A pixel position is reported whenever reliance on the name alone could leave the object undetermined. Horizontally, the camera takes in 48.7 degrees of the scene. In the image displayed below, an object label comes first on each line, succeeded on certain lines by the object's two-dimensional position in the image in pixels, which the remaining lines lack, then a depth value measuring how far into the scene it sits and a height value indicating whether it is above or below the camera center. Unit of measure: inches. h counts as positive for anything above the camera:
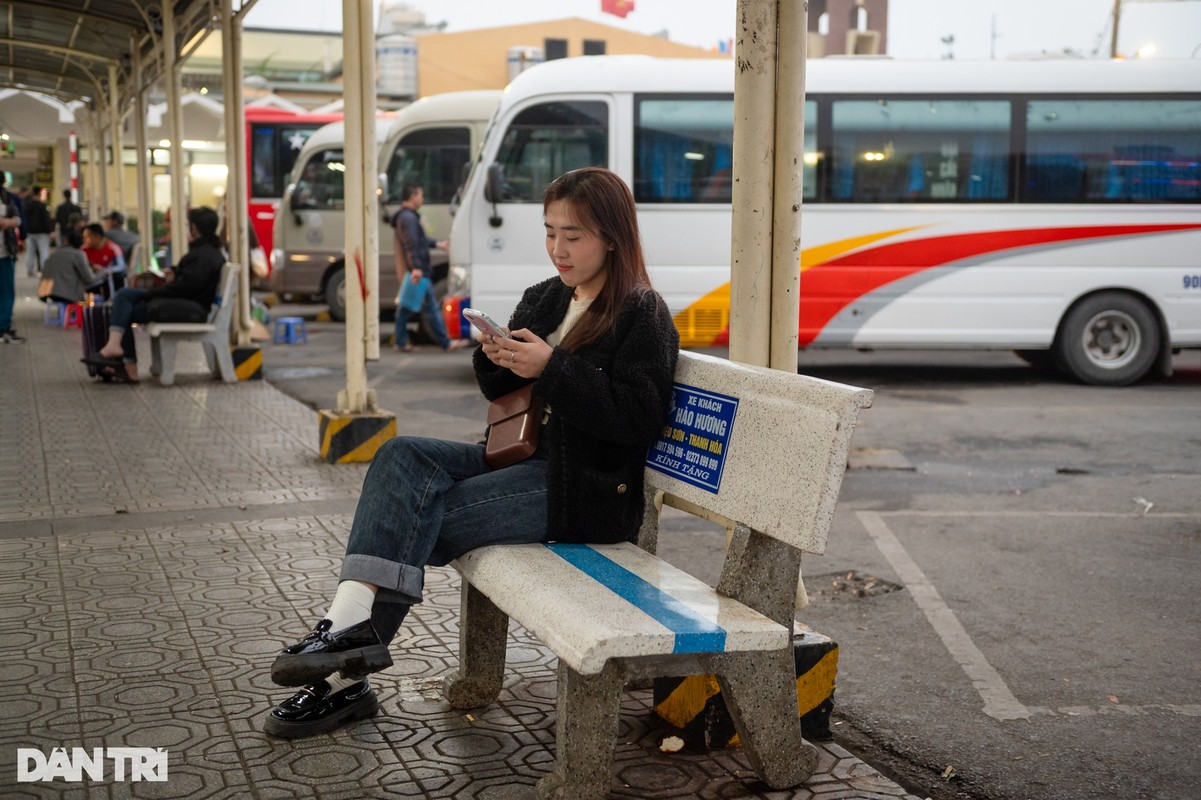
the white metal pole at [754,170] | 158.6 +7.5
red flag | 2047.2 +345.4
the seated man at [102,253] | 686.5 -12.5
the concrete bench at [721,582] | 121.1 -34.6
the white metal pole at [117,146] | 864.9 +58.7
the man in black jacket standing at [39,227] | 1050.1 +1.6
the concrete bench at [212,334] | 456.1 -35.9
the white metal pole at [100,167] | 1045.6 +49.2
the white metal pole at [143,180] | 738.2 +27.7
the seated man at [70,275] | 665.6 -23.1
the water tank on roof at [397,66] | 2053.4 +255.7
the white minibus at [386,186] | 728.3 +25.6
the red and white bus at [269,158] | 959.6 +52.1
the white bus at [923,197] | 508.4 +14.3
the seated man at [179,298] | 457.1 -23.5
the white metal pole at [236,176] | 492.1 +20.0
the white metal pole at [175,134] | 561.3 +41.5
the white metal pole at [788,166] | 158.7 +8.1
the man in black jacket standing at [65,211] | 1048.2 +14.2
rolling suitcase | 475.8 -34.1
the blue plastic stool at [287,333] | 649.6 -49.9
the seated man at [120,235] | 792.3 -3.3
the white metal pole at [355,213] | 314.0 +4.2
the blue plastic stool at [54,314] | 758.5 -48.9
